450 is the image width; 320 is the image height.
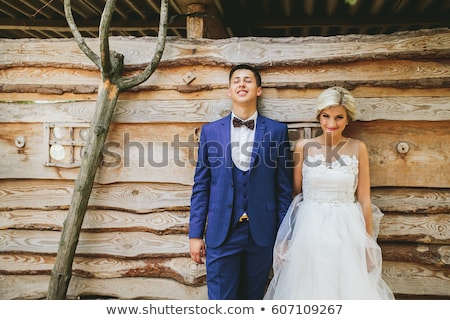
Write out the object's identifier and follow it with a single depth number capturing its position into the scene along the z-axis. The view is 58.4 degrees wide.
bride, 2.64
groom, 2.79
